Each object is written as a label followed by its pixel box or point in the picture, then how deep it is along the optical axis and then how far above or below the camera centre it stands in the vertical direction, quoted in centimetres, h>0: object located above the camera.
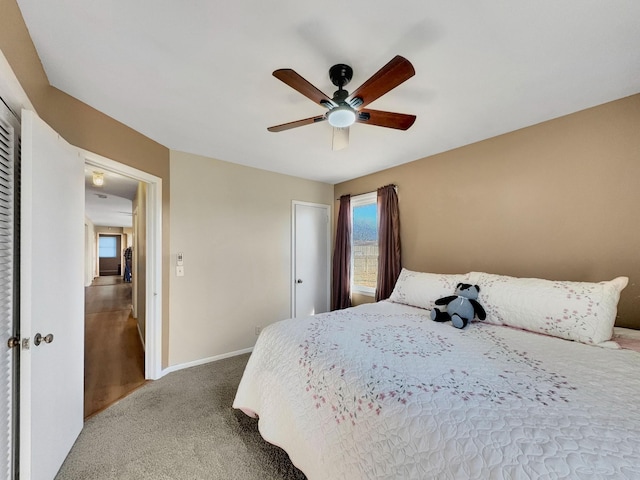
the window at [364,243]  375 -2
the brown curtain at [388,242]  329 +0
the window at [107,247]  1199 -15
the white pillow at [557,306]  156 -43
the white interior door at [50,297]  125 -30
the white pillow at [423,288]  233 -43
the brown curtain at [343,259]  396 -26
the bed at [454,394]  79 -60
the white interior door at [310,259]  391 -25
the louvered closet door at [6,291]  118 -22
